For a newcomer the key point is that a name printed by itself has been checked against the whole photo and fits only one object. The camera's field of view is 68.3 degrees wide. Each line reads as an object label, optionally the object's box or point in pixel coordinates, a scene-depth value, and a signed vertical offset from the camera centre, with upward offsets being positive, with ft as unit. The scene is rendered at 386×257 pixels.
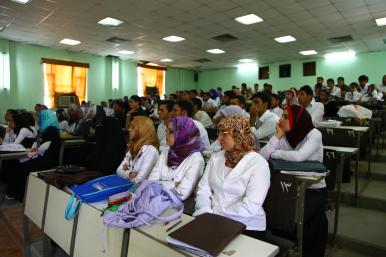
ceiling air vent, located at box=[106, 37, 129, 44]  30.55 +7.11
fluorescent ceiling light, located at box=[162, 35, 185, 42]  30.17 +7.32
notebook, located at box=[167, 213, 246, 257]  3.79 -1.83
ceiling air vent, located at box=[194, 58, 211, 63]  44.50 +7.34
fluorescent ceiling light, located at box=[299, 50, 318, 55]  37.36 +7.71
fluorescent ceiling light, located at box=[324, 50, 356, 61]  38.70 +7.72
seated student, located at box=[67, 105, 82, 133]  25.20 -1.41
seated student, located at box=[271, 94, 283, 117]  16.55 +0.24
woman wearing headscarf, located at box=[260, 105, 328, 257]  7.04 -1.17
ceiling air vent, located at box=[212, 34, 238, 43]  29.57 +7.43
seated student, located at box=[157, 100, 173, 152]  12.92 -0.32
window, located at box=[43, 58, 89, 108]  36.45 +3.12
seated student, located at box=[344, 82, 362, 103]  25.30 +1.53
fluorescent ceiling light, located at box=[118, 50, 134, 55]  37.65 +7.11
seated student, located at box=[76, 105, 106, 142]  21.65 -1.43
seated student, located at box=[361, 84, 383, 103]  22.81 +1.43
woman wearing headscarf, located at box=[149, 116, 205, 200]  6.85 -1.36
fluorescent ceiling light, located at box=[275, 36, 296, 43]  30.09 +7.64
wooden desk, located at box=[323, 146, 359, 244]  8.27 -1.82
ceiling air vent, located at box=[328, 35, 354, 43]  29.86 +7.75
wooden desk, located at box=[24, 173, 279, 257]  4.14 -2.40
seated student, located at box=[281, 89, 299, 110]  16.96 +0.75
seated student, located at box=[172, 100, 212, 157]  11.72 -0.10
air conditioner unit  37.11 +0.42
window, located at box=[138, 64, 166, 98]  47.11 +4.46
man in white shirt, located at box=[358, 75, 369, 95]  26.36 +2.55
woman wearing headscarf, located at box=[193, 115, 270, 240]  5.59 -1.51
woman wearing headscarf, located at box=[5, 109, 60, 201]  12.94 -2.33
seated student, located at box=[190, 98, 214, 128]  16.26 -0.64
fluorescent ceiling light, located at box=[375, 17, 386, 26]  23.50 +7.66
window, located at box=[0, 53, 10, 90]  32.01 +3.42
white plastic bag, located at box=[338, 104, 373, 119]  14.42 -0.04
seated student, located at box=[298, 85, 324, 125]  13.43 +0.39
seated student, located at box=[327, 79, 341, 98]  27.56 +2.13
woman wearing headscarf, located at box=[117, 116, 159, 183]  8.26 -1.38
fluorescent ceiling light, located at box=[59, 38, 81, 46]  31.65 +7.02
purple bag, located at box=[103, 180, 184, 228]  4.84 -1.83
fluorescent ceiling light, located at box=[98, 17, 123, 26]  23.95 +7.17
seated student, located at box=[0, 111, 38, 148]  14.29 -1.47
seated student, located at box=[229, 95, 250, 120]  15.70 +0.38
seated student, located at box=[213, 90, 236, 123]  15.64 +0.43
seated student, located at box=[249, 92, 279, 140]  11.37 -0.31
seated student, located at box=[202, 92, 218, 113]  24.27 +0.10
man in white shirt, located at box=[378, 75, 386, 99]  26.46 +2.34
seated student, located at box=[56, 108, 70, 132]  25.41 -1.60
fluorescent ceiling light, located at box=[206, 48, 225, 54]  36.94 +7.43
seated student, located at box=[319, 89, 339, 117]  17.79 +0.10
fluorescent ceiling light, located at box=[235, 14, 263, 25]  23.03 +7.44
